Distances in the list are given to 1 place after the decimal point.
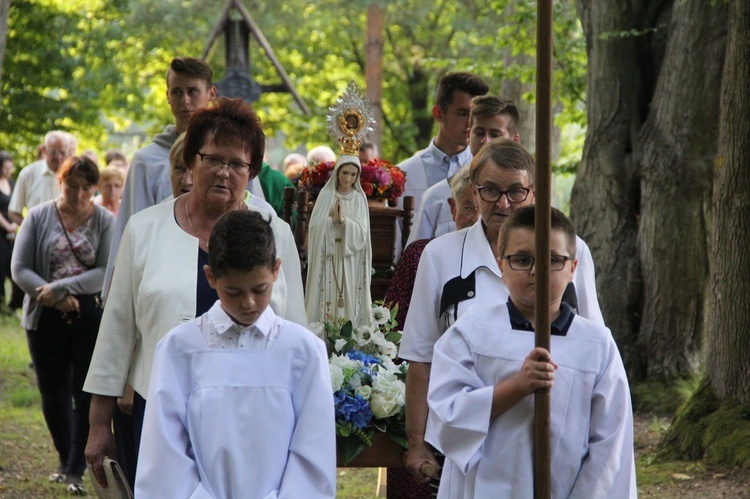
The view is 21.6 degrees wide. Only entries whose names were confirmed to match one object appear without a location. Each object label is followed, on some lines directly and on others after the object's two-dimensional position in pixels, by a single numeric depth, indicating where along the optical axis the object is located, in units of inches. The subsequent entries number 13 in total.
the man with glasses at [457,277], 272.4
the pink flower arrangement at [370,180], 400.7
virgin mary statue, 363.8
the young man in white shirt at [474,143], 380.8
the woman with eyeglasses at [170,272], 268.0
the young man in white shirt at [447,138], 438.0
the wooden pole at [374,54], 1583.2
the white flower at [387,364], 326.2
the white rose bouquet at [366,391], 303.9
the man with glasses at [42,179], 762.5
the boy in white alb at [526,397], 232.5
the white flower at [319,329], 351.9
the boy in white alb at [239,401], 228.8
